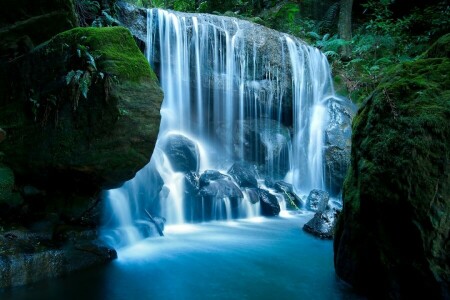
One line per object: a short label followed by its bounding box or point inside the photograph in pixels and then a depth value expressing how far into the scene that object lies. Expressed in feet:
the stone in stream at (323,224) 23.98
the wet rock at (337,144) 39.78
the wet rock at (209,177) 31.07
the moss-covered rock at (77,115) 17.07
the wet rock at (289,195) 33.94
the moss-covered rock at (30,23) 19.08
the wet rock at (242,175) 34.83
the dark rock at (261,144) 42.34
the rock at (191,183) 29.73
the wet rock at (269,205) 31.60
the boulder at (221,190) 29.76
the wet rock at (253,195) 31.42
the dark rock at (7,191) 16.57
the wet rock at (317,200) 33.37
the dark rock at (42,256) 14.37
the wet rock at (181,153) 33.14
